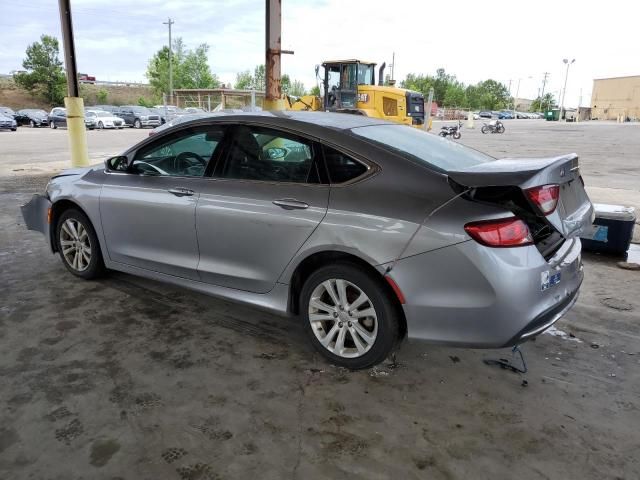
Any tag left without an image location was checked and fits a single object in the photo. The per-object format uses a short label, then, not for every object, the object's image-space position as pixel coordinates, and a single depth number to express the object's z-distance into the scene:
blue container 5.54
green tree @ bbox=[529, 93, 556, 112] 127.56
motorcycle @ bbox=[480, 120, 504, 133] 33.47
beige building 91.00
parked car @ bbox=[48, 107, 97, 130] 34.48
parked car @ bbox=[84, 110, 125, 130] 34.78
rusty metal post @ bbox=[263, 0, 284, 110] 8.32
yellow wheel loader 18.70
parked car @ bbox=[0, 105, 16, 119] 33.11
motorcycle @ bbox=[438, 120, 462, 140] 27.83
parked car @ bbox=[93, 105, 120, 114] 41.31
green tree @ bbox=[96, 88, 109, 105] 68.81
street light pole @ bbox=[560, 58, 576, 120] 84.44
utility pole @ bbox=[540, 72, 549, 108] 126.88
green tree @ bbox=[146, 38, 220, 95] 64.75
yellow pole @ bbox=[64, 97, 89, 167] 10.34
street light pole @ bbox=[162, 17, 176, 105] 58.78
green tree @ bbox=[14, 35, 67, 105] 58.59
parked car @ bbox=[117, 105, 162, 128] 39.06
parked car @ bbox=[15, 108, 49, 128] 37.16
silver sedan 2.75
